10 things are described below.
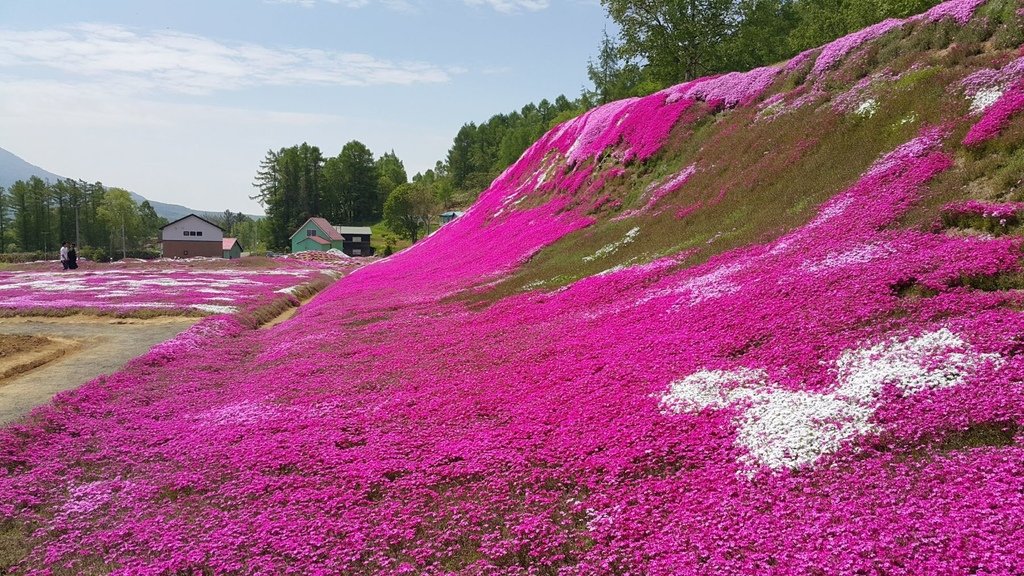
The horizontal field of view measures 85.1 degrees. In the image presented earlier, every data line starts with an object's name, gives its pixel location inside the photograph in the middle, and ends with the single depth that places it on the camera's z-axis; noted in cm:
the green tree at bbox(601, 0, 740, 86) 6109
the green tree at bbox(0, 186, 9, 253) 14838
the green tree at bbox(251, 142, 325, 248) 16988
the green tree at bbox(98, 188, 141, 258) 16725
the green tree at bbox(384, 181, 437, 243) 14138
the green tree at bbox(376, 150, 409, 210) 19725
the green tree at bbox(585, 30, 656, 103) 10212
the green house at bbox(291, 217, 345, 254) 13988
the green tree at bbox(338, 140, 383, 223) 18800
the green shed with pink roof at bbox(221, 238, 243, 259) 14138
